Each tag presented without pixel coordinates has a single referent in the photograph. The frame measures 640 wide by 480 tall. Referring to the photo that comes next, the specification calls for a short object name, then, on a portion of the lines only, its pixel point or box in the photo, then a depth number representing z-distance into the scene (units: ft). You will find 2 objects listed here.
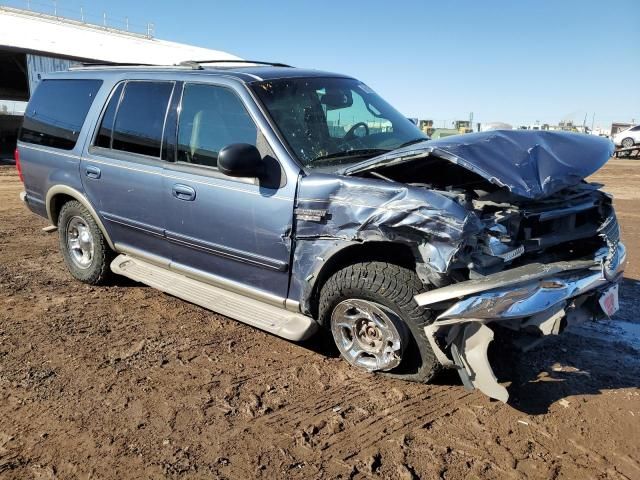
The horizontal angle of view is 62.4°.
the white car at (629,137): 92.22
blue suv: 9.62
